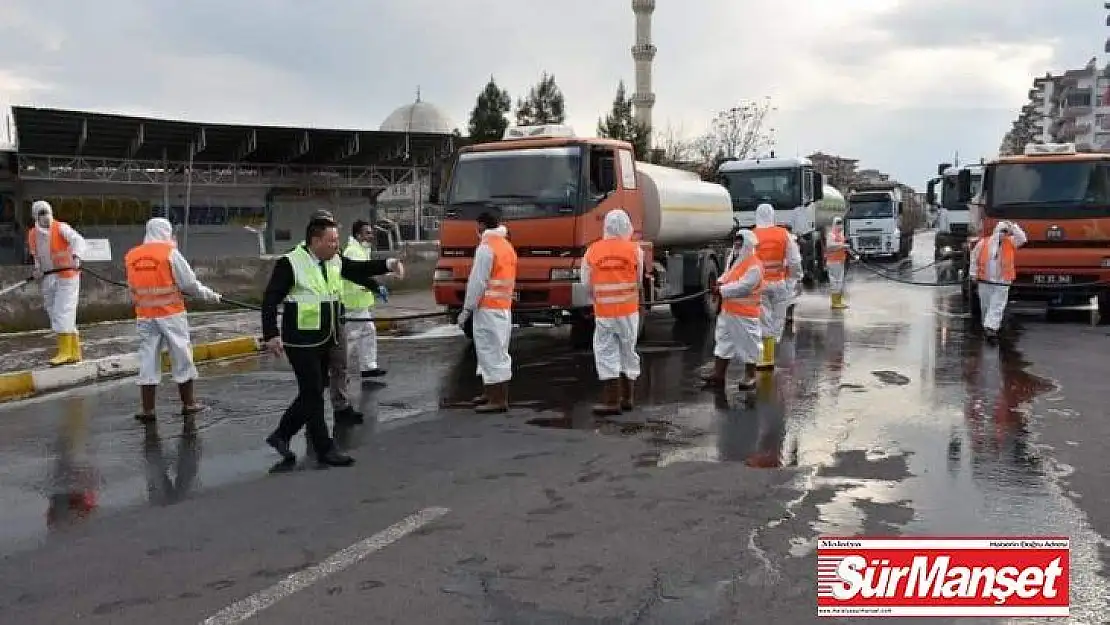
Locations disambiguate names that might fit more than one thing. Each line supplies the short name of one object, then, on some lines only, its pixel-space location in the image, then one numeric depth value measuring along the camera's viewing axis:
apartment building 92.00
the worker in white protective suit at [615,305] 8.74
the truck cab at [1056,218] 15.27
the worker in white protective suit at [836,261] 18.20
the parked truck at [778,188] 22.75
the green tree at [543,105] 51.72
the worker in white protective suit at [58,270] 11.09
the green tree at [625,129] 40.69
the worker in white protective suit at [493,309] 8.70
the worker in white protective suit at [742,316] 9.54
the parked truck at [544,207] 11.76
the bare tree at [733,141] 51.28
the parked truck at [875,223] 37.22
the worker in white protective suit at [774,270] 10.84
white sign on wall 19.61
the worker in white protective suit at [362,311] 10.60
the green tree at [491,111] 53.50
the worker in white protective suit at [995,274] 13.41
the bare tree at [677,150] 49.75
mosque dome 63.09
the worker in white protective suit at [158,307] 8.62
